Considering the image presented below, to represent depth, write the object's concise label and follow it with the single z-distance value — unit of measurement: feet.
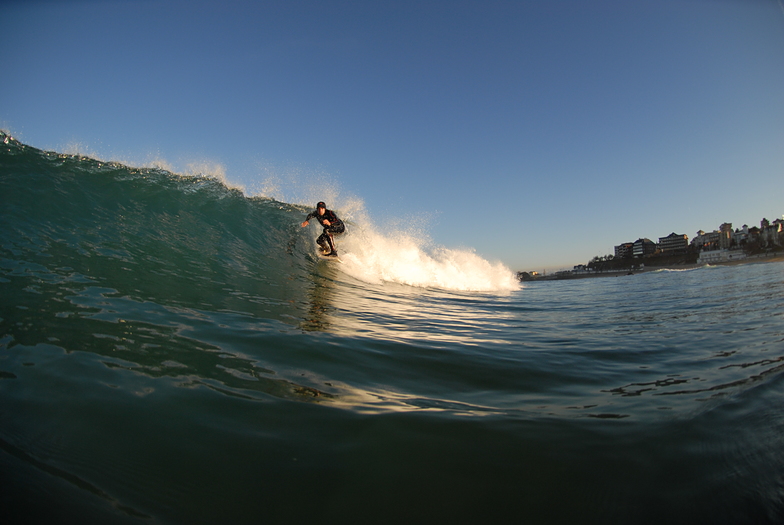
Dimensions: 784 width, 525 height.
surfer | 36.27
